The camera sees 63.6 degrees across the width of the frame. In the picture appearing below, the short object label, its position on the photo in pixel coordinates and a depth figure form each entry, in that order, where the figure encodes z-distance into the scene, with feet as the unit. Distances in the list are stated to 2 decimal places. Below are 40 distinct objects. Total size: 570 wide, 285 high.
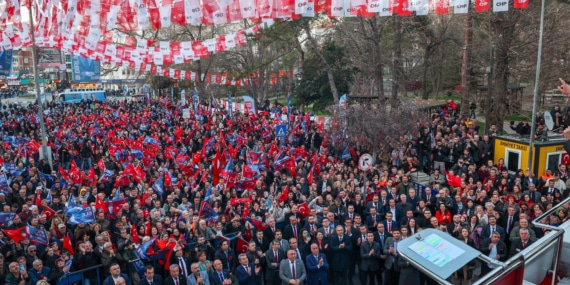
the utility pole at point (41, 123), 58.53
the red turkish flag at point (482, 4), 38.83
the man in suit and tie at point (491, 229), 28.99
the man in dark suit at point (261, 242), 31.09
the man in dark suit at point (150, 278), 25.32
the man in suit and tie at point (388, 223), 31.86
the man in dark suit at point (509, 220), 30.77
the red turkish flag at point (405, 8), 41.78
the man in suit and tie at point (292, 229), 32.58
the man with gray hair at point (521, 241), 26.81
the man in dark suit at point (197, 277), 25.11
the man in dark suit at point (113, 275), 24.76
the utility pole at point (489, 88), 69.15
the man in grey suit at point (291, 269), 26.78
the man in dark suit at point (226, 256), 27.89
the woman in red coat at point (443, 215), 32.71
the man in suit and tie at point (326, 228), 30.76
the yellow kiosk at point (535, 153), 50.44
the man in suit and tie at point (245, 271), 26.99
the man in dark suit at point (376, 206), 35.78
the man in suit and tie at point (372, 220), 33.45
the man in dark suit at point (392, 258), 28.55
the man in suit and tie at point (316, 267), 27.99
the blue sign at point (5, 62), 100.78
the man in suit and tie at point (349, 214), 33.92
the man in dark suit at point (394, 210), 34.55
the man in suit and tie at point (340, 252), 29.91
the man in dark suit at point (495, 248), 27.12
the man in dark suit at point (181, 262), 27.53
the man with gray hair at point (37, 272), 25.91
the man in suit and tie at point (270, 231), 32.86
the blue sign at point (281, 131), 63.62
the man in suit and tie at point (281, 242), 29.16
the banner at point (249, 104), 80.53
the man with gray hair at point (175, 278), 25.26
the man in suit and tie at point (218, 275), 25.72
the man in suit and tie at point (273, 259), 28.50
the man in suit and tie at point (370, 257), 29.14
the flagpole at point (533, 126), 48.85
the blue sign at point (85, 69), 146.61
